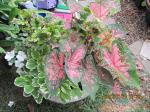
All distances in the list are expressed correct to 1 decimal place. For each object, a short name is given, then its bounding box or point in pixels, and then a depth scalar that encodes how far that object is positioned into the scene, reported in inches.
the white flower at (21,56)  59.7
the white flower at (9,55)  60.5
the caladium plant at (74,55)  54.7
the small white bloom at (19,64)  60.0
